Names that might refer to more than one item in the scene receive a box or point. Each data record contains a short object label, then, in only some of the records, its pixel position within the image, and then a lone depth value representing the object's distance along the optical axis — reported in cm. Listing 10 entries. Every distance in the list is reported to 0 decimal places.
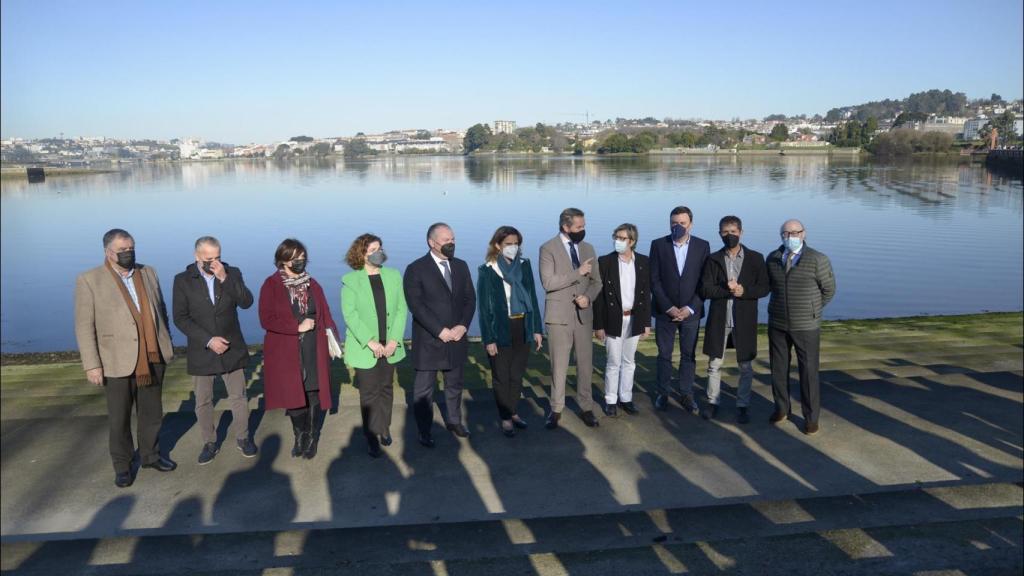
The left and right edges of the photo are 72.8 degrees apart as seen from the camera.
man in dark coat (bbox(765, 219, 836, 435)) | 611
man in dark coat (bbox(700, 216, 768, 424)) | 639
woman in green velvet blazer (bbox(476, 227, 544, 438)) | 609
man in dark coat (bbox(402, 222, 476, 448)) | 587
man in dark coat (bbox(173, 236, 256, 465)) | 552
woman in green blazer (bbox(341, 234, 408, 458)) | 567
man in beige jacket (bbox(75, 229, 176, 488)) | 514
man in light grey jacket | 618
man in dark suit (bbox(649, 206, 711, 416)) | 661
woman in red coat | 555
